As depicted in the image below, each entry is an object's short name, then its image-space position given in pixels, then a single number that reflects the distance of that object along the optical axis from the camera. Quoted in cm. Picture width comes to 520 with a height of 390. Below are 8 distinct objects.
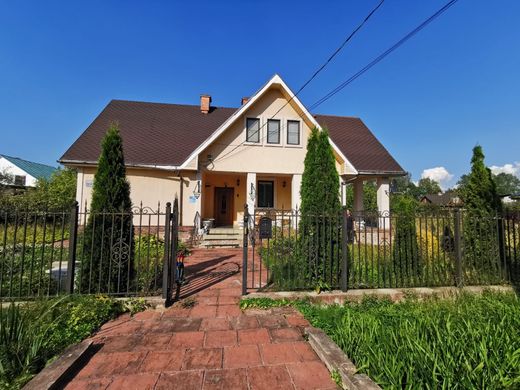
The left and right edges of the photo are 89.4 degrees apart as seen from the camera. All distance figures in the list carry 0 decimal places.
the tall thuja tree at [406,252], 535
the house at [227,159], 1212
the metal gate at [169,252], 454
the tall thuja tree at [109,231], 463
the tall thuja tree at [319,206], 514
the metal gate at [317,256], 509
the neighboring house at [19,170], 3157
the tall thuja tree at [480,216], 571
